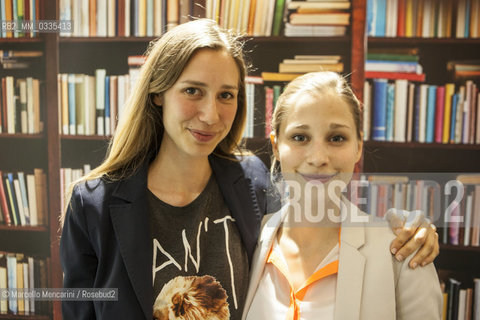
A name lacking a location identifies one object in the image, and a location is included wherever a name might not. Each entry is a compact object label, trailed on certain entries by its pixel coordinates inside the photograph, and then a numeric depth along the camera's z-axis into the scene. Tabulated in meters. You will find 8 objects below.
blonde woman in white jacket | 1.19
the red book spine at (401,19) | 2.21
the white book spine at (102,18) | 2.27
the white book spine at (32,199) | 2.34
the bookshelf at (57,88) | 2.27
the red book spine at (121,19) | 2.27
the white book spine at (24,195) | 2.34
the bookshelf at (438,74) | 2.21
